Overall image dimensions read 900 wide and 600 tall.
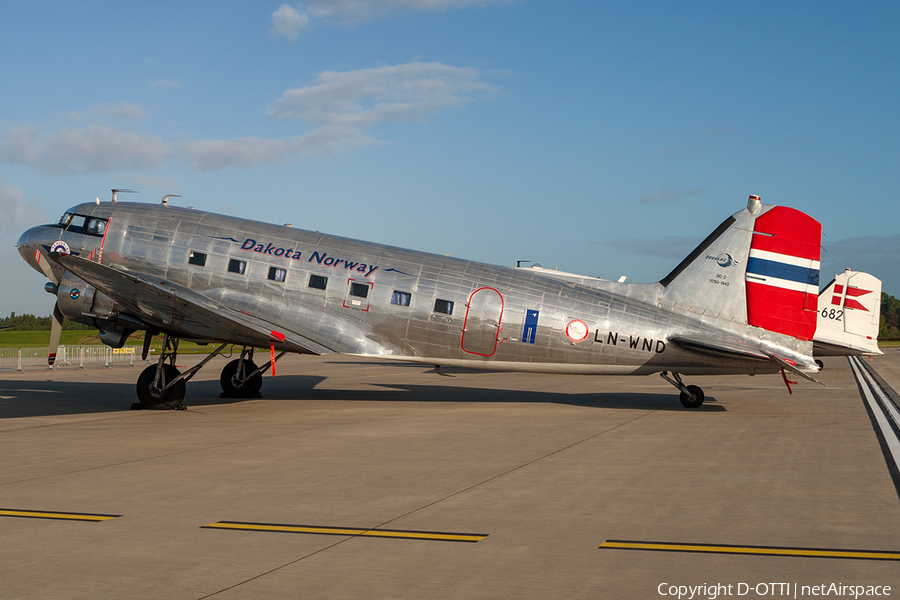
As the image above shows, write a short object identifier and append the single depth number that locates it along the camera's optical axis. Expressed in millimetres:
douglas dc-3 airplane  17844
